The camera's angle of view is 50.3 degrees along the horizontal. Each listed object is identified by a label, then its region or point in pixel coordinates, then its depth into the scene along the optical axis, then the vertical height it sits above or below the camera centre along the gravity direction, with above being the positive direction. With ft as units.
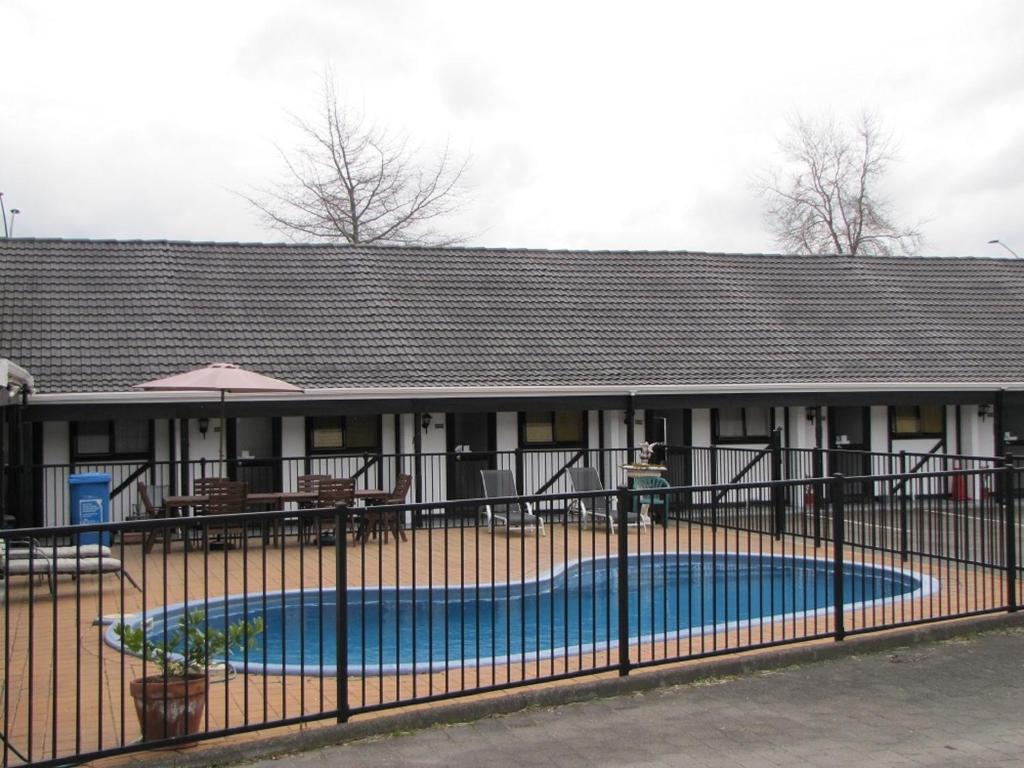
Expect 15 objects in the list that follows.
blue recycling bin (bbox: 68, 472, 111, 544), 49.60 -3.65
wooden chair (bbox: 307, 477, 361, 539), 51.16 -3.61
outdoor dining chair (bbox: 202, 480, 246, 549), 49.24 -3.74
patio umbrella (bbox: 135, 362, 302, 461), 47.67 +1.51
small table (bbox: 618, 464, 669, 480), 57.57 -3.09
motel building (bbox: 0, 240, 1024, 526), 57.62 +2.74
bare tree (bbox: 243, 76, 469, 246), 124.88 +23.78
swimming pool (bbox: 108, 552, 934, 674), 26.84 -5.98
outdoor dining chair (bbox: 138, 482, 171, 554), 47.09 -4.49
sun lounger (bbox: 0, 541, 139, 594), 33.75 -4.88
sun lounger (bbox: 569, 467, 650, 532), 61.16 -3.90
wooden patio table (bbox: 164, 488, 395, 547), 49.32 -3.88
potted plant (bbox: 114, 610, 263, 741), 19.66 -4.81
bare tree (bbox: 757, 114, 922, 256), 151.12 +26.69
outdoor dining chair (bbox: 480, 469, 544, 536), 58.08 -4.00
